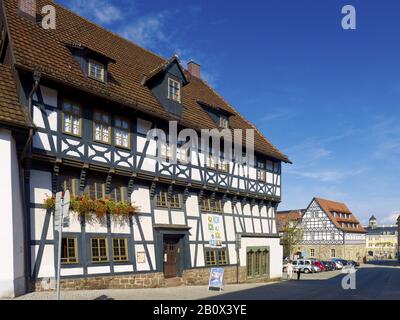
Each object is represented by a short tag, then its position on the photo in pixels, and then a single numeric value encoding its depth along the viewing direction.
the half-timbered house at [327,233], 69.19
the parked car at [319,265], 48.08
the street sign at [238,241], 27.08
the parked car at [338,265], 53.38
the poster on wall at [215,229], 24.97
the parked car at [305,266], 45.69
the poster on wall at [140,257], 20.03
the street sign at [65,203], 10.98
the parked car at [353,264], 57.44
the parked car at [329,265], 50.60
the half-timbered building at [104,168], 15.90
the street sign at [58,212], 10.86
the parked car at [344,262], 56.26
